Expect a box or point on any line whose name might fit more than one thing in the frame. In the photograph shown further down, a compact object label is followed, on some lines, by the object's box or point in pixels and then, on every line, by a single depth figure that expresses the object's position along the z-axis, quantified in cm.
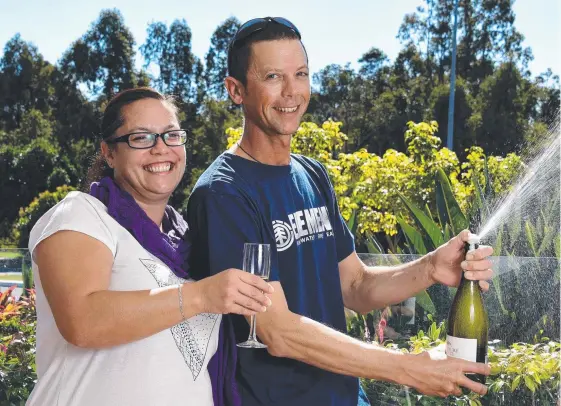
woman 213
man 235
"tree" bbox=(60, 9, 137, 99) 4300
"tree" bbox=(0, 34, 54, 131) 4188
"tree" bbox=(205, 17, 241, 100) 4484
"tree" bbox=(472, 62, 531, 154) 3222
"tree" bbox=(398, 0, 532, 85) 3938
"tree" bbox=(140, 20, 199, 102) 4462
